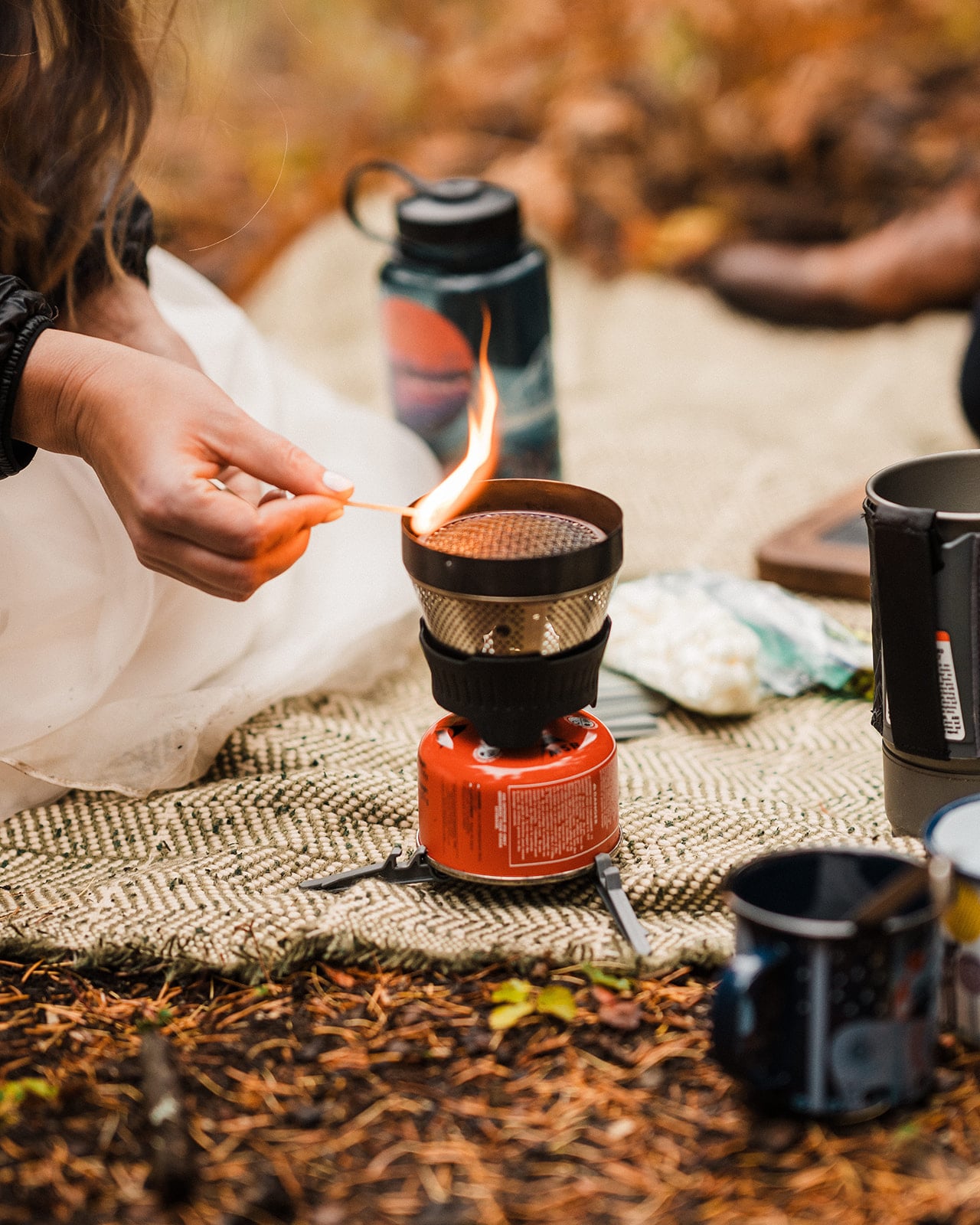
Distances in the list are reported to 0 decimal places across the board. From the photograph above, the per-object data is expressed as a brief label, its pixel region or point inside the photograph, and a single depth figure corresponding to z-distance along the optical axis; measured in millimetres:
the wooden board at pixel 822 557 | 2039
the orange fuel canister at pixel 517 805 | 1225
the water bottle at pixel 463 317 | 2242
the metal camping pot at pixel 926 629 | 1190
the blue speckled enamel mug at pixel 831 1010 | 926
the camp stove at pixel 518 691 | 1158
